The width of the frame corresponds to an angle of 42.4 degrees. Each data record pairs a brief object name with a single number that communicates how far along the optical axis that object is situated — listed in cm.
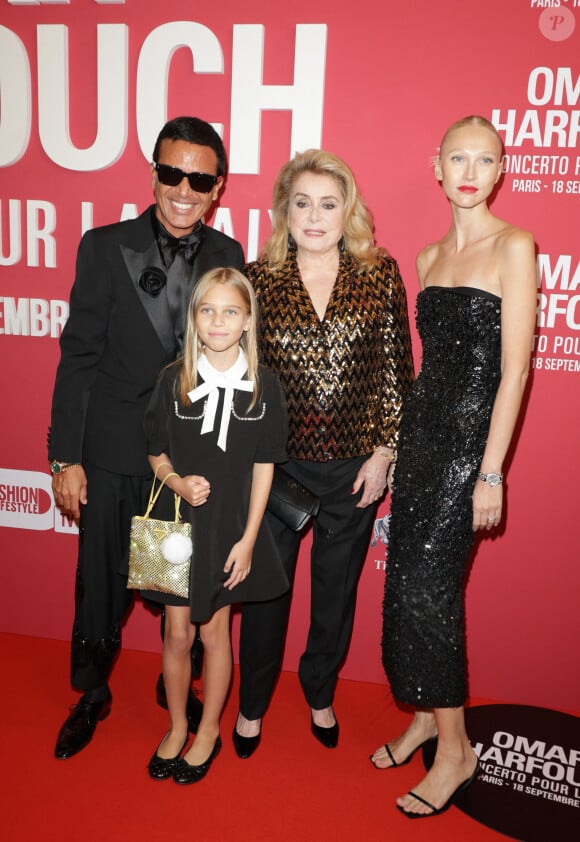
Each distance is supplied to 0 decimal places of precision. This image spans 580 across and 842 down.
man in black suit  263
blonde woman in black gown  237
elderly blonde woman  265
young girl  248
